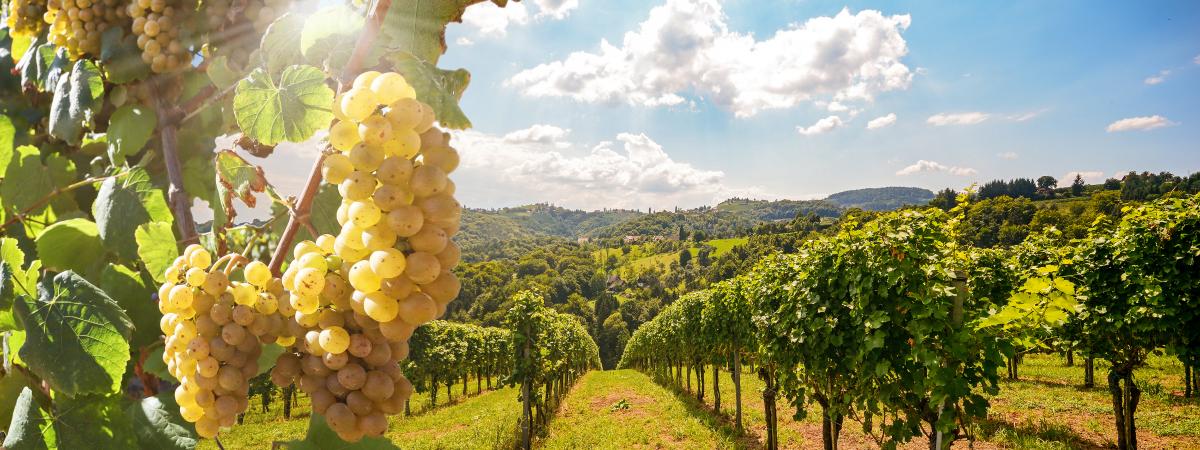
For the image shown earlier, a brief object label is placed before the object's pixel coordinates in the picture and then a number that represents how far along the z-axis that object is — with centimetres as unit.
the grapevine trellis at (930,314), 612
